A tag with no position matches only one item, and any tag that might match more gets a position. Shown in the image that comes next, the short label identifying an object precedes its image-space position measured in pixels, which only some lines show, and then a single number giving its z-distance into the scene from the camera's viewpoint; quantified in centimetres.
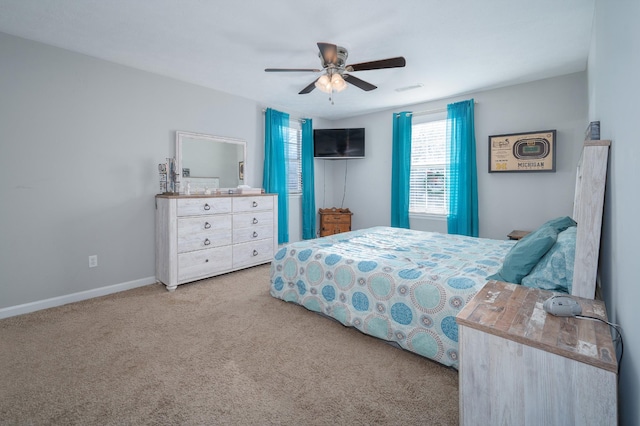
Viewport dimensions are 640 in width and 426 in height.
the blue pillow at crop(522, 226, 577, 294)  160
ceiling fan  246
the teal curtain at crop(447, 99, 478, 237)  425
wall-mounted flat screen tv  543
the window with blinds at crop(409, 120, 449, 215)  470
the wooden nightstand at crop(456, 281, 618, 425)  91
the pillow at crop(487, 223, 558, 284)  176
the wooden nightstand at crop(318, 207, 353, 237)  549
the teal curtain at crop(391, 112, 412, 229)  491
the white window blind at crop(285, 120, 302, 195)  532
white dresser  333
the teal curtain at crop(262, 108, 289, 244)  474
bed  141
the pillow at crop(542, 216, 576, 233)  214
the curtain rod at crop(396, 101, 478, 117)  457
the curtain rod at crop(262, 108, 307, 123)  527
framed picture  373
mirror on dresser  382
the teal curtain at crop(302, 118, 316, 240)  543
